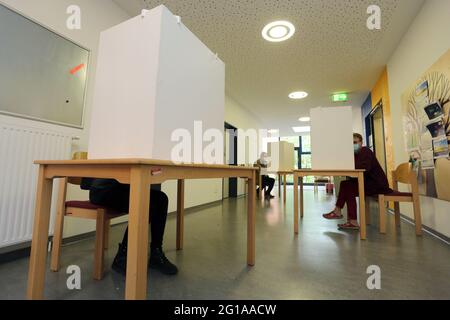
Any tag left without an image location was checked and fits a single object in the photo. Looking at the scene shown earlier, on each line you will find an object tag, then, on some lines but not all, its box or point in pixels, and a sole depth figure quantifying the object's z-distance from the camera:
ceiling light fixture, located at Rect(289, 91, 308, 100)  4.39
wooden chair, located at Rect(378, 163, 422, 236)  2.09
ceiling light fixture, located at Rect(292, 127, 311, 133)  8.06
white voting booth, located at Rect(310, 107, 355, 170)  2.23
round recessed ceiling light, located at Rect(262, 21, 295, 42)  2.35
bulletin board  1.82
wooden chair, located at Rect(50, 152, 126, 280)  1.16
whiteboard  1.45
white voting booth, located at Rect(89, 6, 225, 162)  0.80
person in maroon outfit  2.27
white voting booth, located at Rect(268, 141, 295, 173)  5.42
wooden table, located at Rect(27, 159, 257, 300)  0.64
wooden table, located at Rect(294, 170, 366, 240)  1.93
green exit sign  4.38
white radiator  1.36
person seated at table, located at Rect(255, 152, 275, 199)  5.25
